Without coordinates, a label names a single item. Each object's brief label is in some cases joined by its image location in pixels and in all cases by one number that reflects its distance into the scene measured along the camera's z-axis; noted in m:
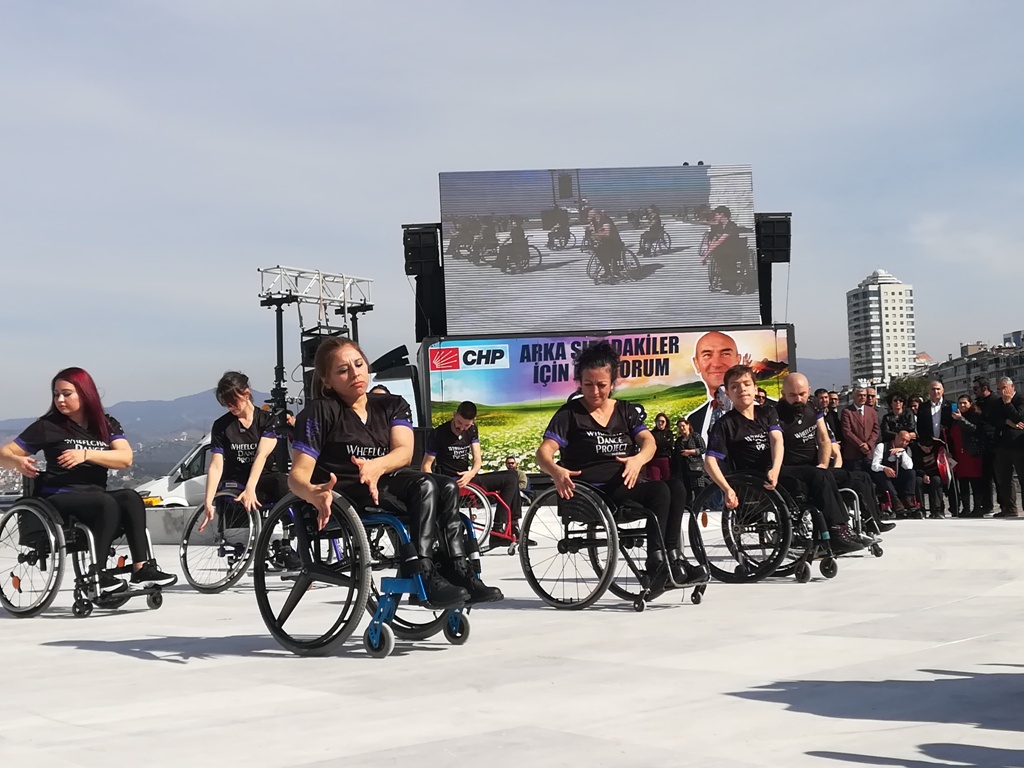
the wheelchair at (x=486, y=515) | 11.95
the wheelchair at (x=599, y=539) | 6.89
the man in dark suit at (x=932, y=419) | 15.40
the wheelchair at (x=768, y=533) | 8.09
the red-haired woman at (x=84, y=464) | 7.57
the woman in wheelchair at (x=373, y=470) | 5.39
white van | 17.88
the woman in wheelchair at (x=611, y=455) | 6.94
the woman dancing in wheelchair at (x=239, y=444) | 9.10
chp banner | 33.81
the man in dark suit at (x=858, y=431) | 14.16
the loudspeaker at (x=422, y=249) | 37.59
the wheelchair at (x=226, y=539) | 9.16
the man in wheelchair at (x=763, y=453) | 8.16
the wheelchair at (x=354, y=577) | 5.37
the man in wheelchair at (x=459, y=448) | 11.34
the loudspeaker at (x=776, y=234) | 38.19
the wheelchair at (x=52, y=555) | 7.48
